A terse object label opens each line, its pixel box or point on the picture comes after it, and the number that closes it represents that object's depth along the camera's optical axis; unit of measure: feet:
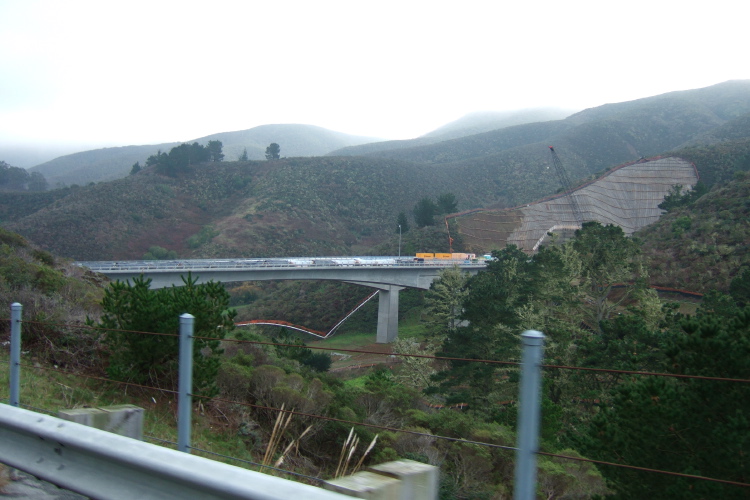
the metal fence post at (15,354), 14.74
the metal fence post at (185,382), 11.45
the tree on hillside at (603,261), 92.94
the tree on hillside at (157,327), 23.85
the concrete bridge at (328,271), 116.67
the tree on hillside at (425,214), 226.99
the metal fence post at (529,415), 8.14
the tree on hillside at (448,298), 101.04
